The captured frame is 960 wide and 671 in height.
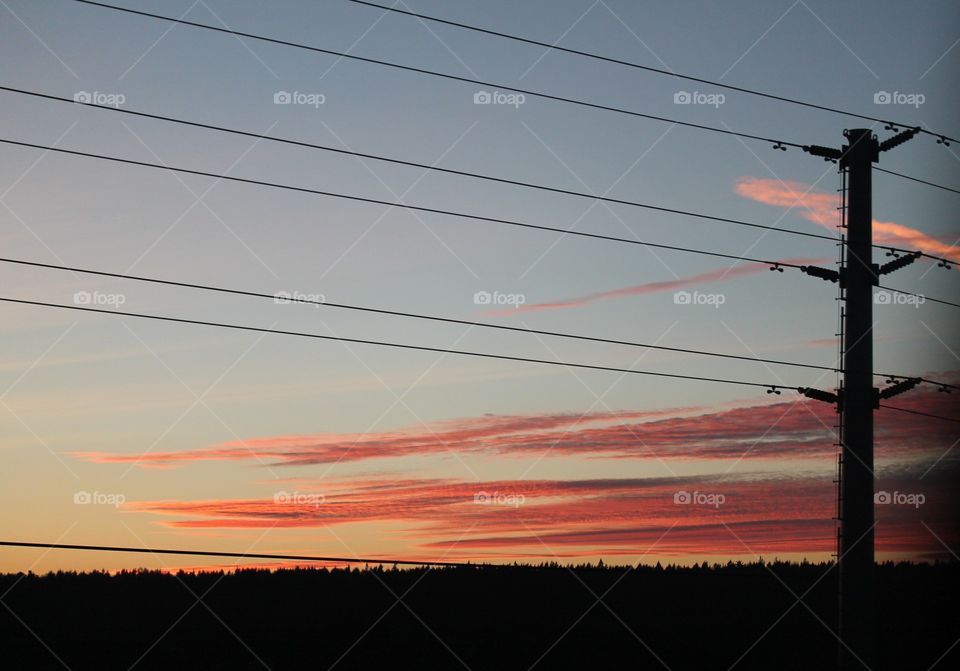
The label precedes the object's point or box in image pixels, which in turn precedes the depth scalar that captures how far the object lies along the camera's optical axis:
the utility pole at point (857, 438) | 26.17
